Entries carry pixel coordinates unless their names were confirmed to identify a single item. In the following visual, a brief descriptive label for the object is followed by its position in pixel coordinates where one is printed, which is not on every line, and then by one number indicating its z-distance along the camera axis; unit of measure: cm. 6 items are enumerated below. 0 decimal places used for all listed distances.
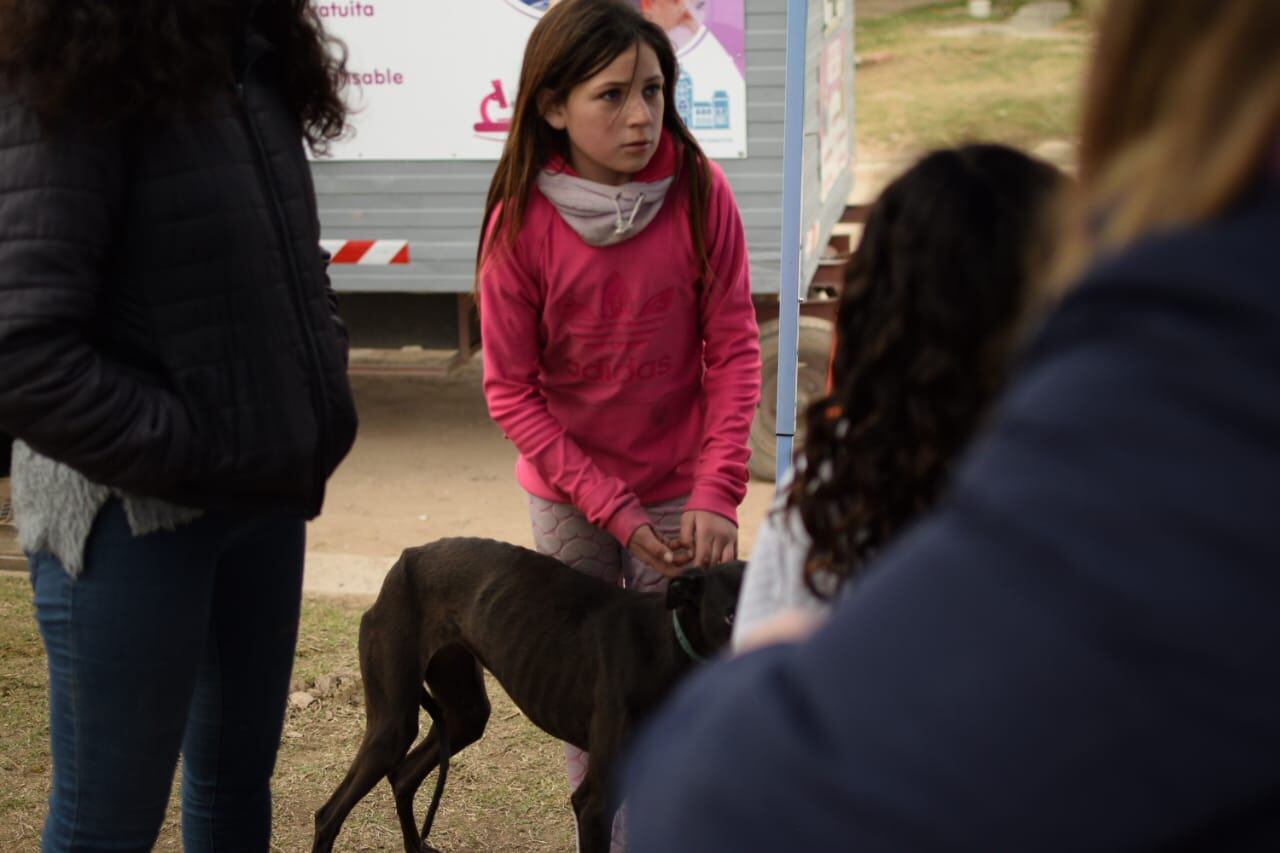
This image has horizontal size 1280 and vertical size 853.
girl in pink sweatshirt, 300
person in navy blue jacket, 63
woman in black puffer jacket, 191
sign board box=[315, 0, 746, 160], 678
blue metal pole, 350
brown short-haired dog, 298
